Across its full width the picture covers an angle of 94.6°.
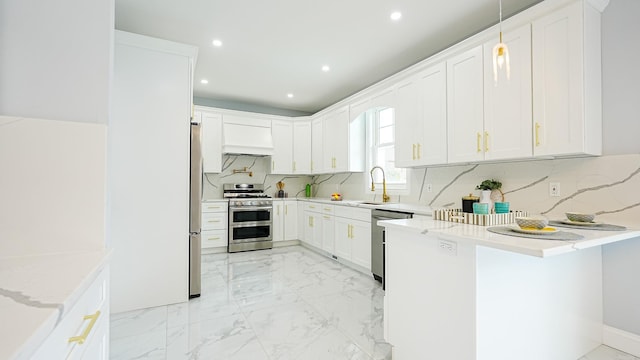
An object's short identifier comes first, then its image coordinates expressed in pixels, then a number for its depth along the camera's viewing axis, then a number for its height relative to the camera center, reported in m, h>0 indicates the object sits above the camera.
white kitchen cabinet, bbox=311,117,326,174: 5.26 +0.67
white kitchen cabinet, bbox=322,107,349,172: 4.59 +0.70
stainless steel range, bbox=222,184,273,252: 4.92 -0.65
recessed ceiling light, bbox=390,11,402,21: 2.68 +1.55
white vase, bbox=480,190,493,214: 2.60 -0.11
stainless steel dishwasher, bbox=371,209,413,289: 3.27 -0.67
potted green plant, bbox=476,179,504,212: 2.71 -0.06
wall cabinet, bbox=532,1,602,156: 2.03 +0.73
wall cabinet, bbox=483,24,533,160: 2.29 +0.65
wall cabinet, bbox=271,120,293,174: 5.56 +0.69
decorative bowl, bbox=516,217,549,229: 1.57 -0.21
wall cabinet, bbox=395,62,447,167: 2.99 +0.70
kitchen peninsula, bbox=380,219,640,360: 1.46 -0.62
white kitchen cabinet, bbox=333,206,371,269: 3.66 -0.69
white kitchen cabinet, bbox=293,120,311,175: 5.69 +0.57
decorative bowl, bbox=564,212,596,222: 1.86 -0.22
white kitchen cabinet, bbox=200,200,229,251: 4.78 -0.68
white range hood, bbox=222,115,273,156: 5.13 +0.84
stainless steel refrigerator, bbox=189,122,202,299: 3.02 -0.28
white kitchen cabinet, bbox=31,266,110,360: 0.70 -0.43
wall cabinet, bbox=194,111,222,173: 4.98 +0.74
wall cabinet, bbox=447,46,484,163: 2.63 +0.71
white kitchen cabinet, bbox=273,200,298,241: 5.27 -0.66
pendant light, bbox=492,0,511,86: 1.50 +0.67
